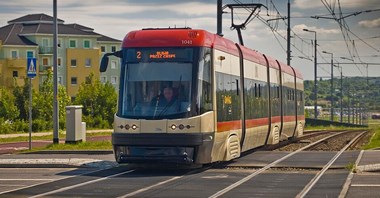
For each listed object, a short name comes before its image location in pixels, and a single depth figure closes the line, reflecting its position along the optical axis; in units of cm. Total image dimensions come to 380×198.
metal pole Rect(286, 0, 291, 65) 7000
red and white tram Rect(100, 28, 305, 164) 2244
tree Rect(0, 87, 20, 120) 7975
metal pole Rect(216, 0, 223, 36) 3641
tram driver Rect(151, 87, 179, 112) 2267
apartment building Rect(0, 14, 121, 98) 12294
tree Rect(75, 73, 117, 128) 8599
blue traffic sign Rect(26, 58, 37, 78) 3198
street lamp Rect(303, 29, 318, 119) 9281
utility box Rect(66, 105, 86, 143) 3641
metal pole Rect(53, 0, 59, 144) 3522
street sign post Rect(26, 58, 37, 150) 3198
